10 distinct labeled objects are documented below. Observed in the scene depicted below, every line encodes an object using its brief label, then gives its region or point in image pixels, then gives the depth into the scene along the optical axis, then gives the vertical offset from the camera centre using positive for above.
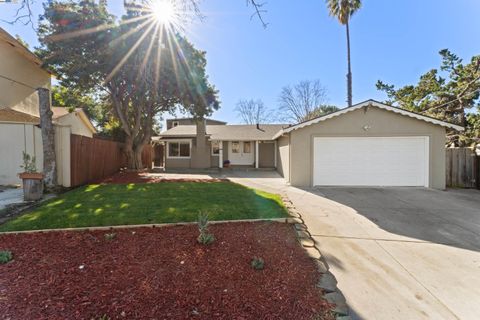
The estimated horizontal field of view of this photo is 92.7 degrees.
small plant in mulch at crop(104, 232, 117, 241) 3.93 -1.36
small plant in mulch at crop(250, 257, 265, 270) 3.11 -1.46
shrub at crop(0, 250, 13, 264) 3.15 -1.37
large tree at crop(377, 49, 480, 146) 14.02 +4.61
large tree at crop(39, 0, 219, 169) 11.07 +5.35
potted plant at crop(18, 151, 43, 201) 6.57 -0.73
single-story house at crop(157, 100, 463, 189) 10.02 +0.36
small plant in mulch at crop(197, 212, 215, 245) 3.76 -1.30
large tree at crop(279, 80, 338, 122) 33.22 +8.41
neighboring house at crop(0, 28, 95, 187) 8.17 +2.61
